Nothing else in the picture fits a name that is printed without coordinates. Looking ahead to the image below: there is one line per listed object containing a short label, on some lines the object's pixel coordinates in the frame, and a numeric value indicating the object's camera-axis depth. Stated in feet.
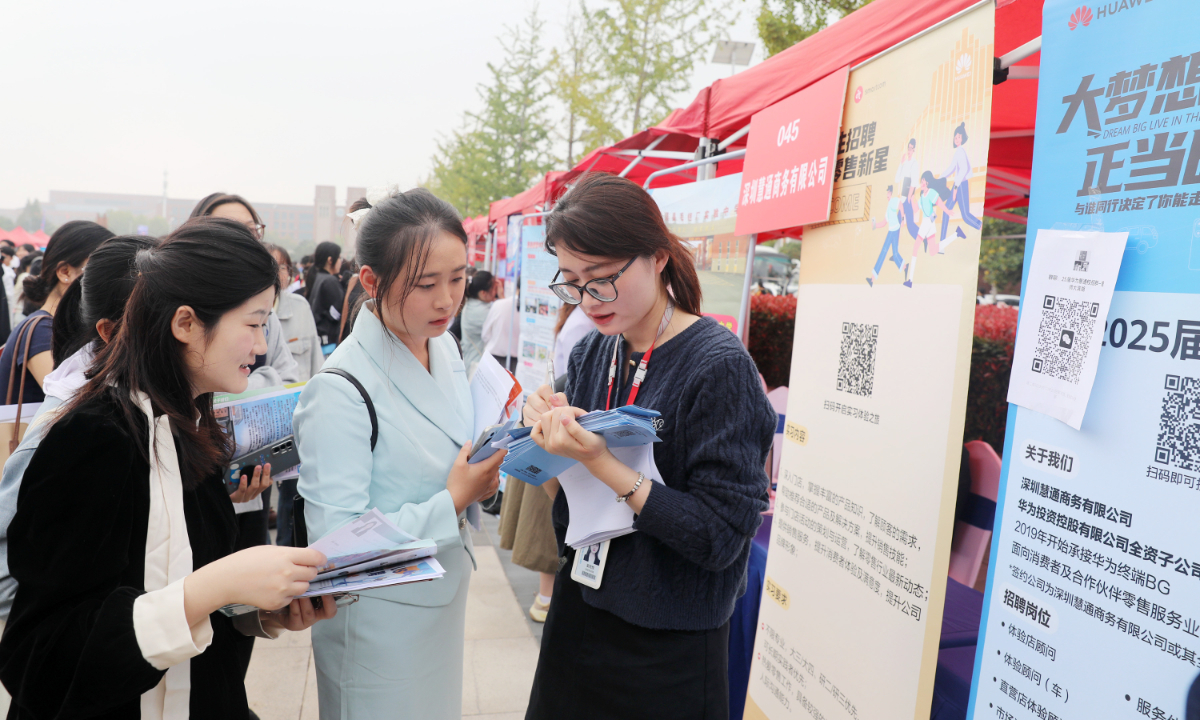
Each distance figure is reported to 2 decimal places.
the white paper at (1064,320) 3.59
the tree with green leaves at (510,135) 54.39
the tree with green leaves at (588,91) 37.19
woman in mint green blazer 4.71
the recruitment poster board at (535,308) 16.89
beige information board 5.04
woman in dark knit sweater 4.30
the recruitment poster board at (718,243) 9.41
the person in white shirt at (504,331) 20.38
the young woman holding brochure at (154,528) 3.43
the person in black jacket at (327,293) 20.92
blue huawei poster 3.22
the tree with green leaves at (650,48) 35.32
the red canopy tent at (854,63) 6.45
